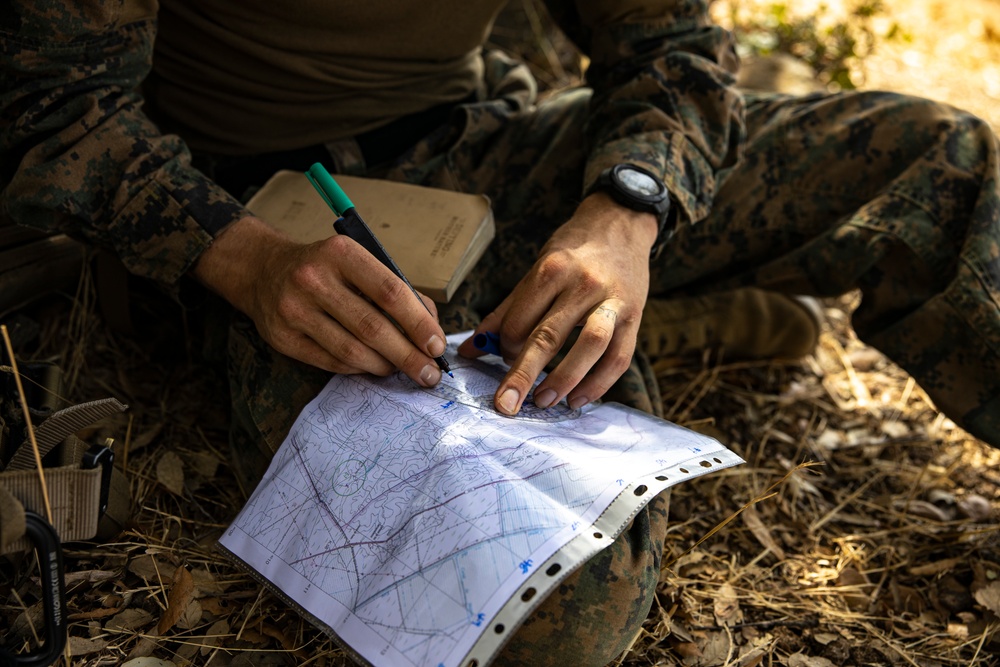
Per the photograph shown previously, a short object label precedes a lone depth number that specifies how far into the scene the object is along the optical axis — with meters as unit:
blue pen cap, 1.29
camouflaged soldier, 1.23
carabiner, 0.92
